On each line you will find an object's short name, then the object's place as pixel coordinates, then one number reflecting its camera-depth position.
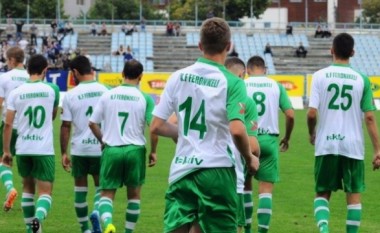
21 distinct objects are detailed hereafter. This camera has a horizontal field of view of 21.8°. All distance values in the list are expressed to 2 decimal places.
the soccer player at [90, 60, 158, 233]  11.37
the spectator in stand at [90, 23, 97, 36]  68.75
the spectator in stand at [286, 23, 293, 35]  71.31
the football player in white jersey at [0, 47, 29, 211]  14.06
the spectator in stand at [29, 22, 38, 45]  61.85
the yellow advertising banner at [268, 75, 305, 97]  45.28
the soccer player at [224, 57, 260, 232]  8.37
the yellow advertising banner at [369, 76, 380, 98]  45.13
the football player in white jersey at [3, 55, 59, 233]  11.94
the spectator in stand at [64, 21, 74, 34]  66.69
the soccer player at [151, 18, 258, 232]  7.52
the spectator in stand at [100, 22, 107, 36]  68.50
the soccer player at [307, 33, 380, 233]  11.05
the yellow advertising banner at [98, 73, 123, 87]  43.72
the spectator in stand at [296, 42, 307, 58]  65.69
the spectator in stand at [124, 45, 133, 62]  55.33
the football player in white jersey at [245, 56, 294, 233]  12.05
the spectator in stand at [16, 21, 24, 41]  63.48
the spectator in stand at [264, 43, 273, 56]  65.06
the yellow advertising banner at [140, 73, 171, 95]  44.16
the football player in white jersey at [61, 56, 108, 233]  12.01
